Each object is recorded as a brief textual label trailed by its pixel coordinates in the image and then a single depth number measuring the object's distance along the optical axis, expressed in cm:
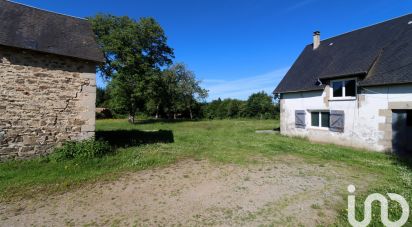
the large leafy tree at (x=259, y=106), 4371
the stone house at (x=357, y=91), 999
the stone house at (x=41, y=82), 756
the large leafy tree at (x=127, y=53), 2593
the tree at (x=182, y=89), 4275
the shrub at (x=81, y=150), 782
